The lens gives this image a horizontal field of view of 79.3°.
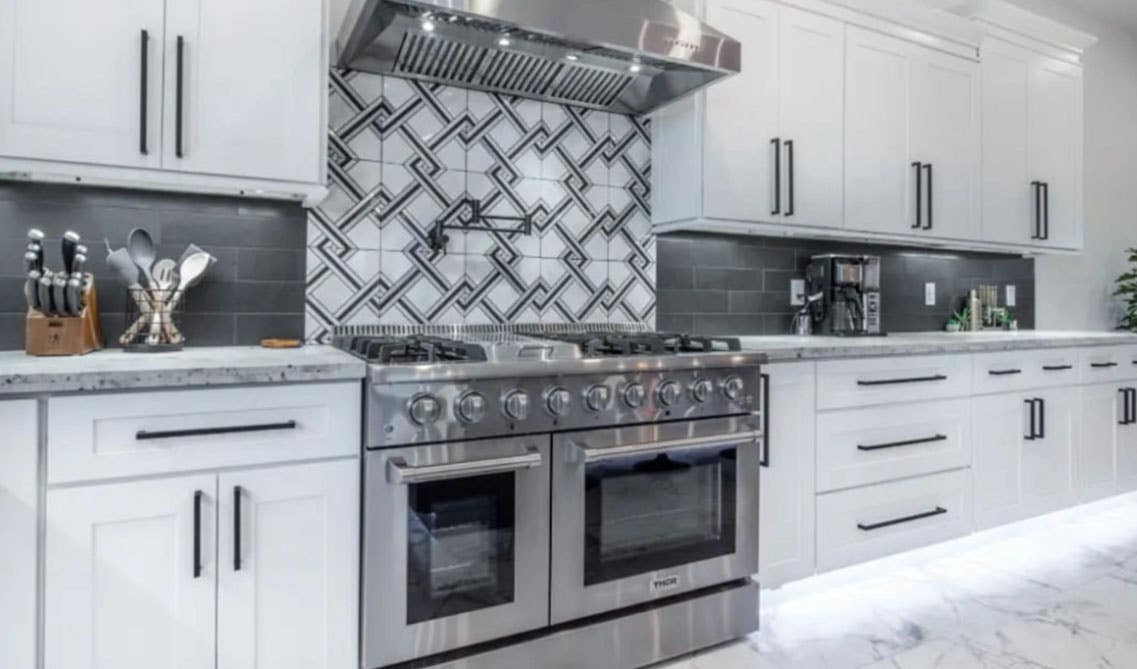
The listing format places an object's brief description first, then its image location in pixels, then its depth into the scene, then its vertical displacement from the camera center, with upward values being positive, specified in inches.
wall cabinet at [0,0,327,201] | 62.3 +23.8
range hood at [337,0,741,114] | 72.7 +34.9
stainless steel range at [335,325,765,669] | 63.4 -16.1
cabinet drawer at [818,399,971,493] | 91.4 -13.6
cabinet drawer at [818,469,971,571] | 91.6 -24.3
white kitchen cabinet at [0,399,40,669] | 51.4 -14.6
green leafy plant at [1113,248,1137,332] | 158.9 +13.5
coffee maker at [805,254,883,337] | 116.6 +8.8
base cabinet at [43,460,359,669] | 53.6 -19.5
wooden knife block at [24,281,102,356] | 63.5 +0.2
